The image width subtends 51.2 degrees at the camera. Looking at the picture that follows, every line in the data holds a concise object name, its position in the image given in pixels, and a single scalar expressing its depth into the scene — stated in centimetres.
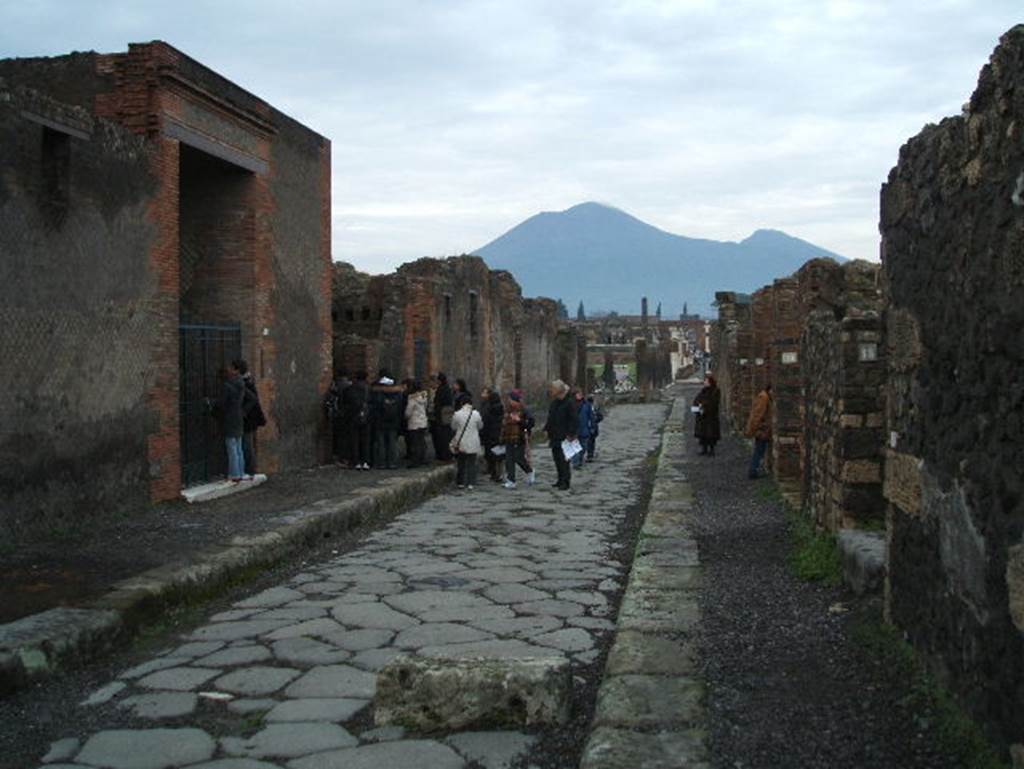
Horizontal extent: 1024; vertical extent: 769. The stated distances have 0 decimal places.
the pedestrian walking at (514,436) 1259
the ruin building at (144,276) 764
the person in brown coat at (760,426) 1177
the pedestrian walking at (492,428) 1298
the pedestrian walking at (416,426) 1352
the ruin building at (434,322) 1521
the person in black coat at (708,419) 1562
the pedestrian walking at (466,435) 1217
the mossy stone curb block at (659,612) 505
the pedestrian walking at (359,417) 1326
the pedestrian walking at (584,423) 1538
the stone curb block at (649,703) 362
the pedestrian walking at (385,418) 1321
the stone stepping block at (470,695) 387
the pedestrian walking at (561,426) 1214
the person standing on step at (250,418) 1097
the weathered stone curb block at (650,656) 429
